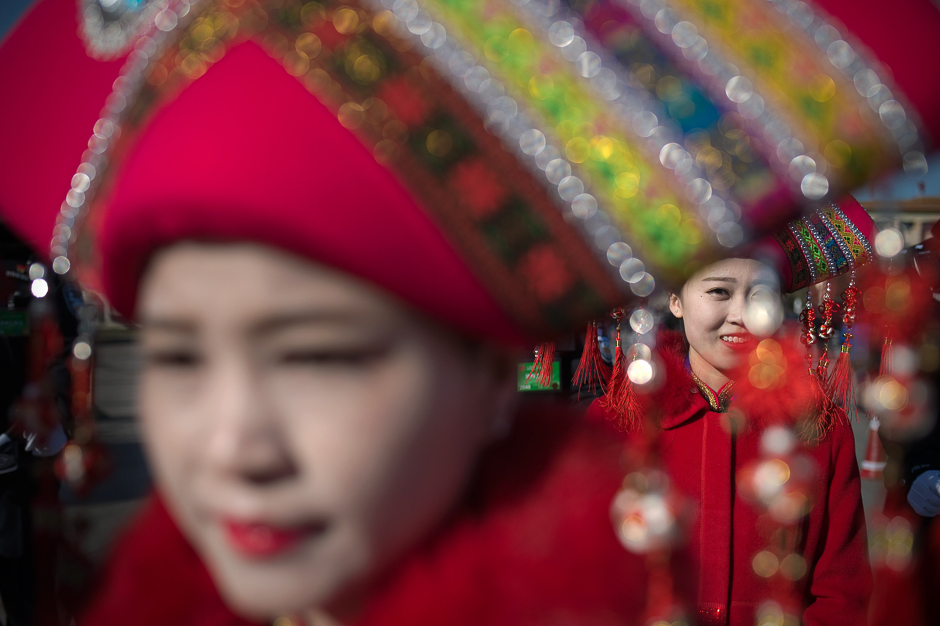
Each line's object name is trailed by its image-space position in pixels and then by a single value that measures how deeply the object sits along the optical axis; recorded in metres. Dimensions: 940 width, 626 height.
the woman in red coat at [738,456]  1.27
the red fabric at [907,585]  0.64
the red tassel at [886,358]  0.76
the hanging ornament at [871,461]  3.67
